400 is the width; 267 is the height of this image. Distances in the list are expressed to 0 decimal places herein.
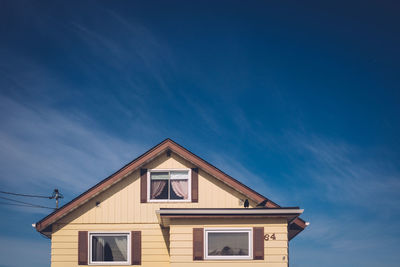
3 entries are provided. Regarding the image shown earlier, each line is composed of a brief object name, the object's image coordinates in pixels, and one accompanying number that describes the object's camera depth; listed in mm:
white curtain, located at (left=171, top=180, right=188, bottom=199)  17250
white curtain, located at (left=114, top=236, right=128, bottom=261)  16438
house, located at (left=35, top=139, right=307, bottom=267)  15094
